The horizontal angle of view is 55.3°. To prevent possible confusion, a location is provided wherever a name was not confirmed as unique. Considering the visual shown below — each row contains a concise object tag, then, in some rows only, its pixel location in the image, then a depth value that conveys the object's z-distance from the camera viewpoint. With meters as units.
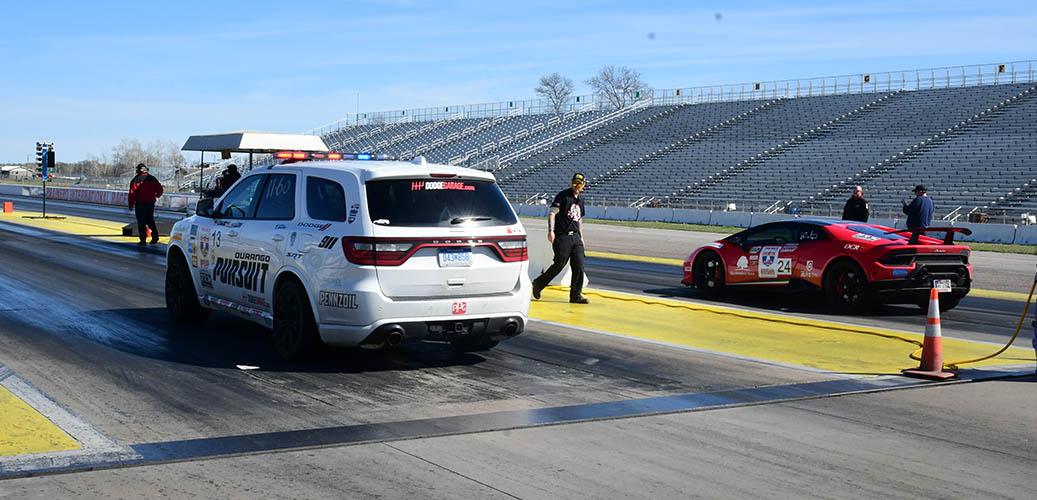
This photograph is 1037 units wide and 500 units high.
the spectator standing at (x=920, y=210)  18.19
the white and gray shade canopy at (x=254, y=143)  18.67
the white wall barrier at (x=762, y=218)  36.83
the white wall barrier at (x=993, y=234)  29.89
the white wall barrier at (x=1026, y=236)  29.20
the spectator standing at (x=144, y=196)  22.14
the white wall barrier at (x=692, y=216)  40.15
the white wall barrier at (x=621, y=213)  43.41
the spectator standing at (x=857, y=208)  19.86
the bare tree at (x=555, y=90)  117.44
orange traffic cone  8.70
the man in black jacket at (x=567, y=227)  13.19
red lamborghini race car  12.84
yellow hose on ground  9.03
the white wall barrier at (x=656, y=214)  41.69
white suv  8.12
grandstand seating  40.09
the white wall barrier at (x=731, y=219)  37.59
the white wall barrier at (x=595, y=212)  45.39
